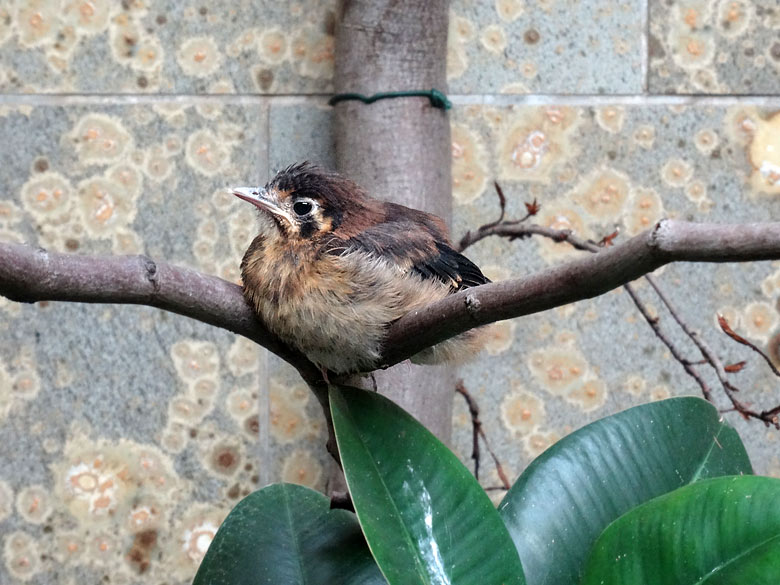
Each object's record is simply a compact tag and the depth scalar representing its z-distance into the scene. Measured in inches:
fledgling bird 51.1
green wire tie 55.9
